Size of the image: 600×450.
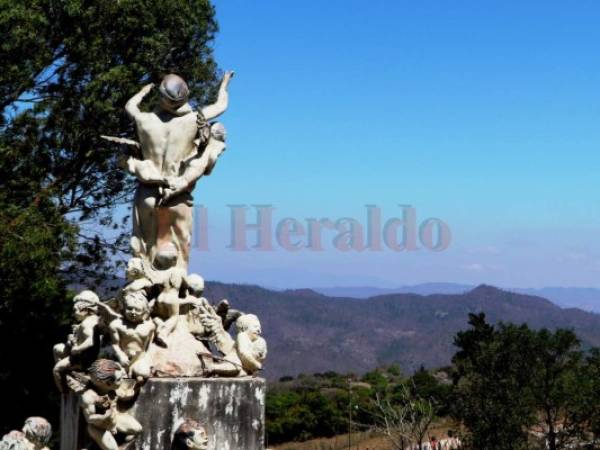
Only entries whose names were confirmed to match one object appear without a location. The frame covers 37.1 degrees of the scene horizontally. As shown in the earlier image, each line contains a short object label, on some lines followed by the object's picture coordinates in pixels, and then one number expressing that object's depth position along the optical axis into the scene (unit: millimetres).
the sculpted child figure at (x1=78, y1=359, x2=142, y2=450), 7086
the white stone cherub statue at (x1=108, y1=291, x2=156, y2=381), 7520
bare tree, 21672
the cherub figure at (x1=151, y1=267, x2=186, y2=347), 7988
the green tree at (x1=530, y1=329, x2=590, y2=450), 21125
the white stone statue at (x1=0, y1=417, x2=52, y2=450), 7086
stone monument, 7289
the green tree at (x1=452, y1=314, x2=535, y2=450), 19625
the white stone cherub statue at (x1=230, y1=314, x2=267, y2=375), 7957
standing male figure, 8633
